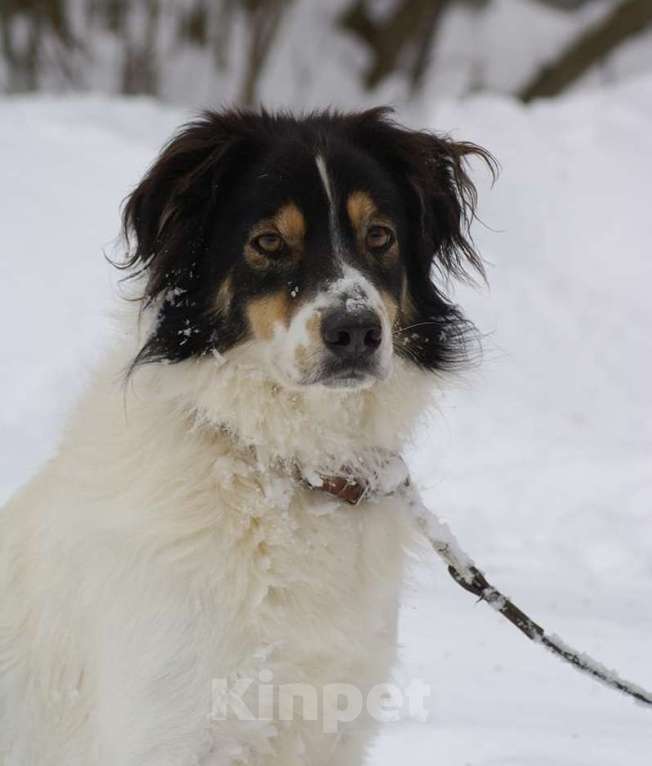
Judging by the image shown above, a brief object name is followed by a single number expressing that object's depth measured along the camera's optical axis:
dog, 5.51
